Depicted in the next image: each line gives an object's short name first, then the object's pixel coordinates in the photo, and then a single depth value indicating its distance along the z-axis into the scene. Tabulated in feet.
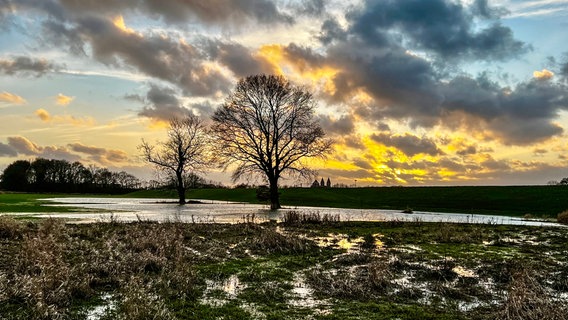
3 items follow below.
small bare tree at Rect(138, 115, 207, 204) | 229.86
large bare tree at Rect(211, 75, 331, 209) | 177.78
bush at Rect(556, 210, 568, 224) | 127.75
